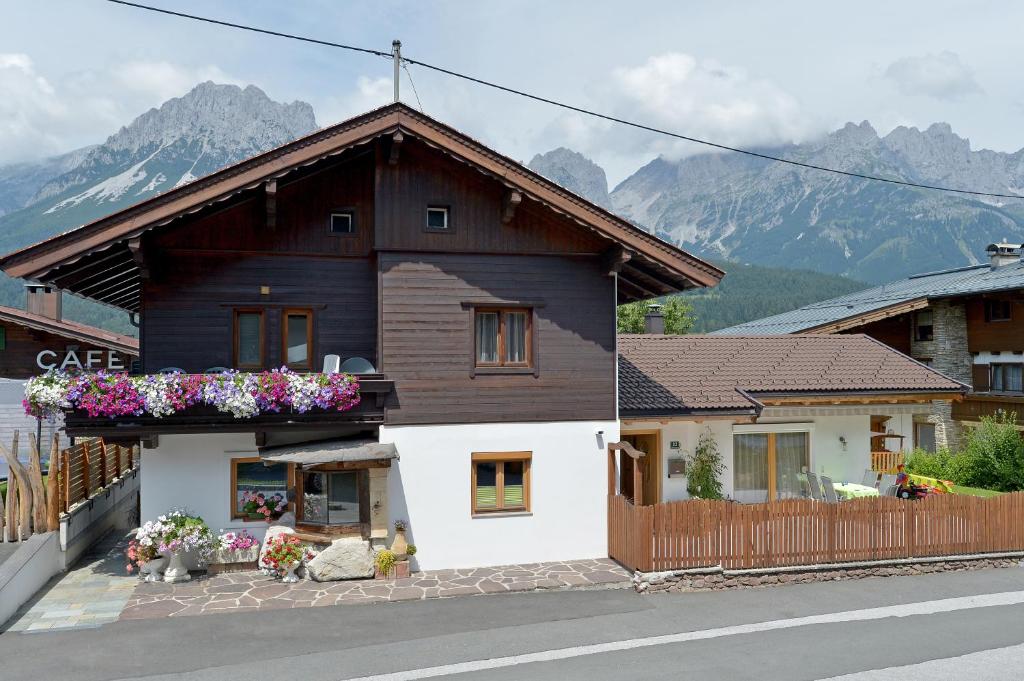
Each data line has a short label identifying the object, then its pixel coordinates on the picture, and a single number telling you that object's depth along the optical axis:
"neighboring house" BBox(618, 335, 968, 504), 17.14
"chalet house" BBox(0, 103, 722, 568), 13.84
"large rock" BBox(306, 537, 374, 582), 13.30
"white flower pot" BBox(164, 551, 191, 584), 13.12
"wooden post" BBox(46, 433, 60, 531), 13.54
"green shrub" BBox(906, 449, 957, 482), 25.30
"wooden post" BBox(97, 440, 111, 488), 16.84
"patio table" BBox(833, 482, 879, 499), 17.23
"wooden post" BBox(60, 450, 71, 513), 14.17
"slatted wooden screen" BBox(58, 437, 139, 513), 14.31
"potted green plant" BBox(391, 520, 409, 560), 13.59
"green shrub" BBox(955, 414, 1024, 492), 23.59
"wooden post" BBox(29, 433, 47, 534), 13.54
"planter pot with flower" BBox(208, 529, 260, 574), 13.73
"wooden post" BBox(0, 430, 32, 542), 13.52
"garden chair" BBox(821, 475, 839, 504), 17.11
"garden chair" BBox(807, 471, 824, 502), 17.54
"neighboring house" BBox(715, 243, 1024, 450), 32.53
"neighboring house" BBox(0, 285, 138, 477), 24.00
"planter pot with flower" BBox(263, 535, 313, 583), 13.22
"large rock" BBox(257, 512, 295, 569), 13.48
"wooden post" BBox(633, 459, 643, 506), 13.79
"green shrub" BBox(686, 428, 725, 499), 17.50
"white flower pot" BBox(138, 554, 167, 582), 13.19
